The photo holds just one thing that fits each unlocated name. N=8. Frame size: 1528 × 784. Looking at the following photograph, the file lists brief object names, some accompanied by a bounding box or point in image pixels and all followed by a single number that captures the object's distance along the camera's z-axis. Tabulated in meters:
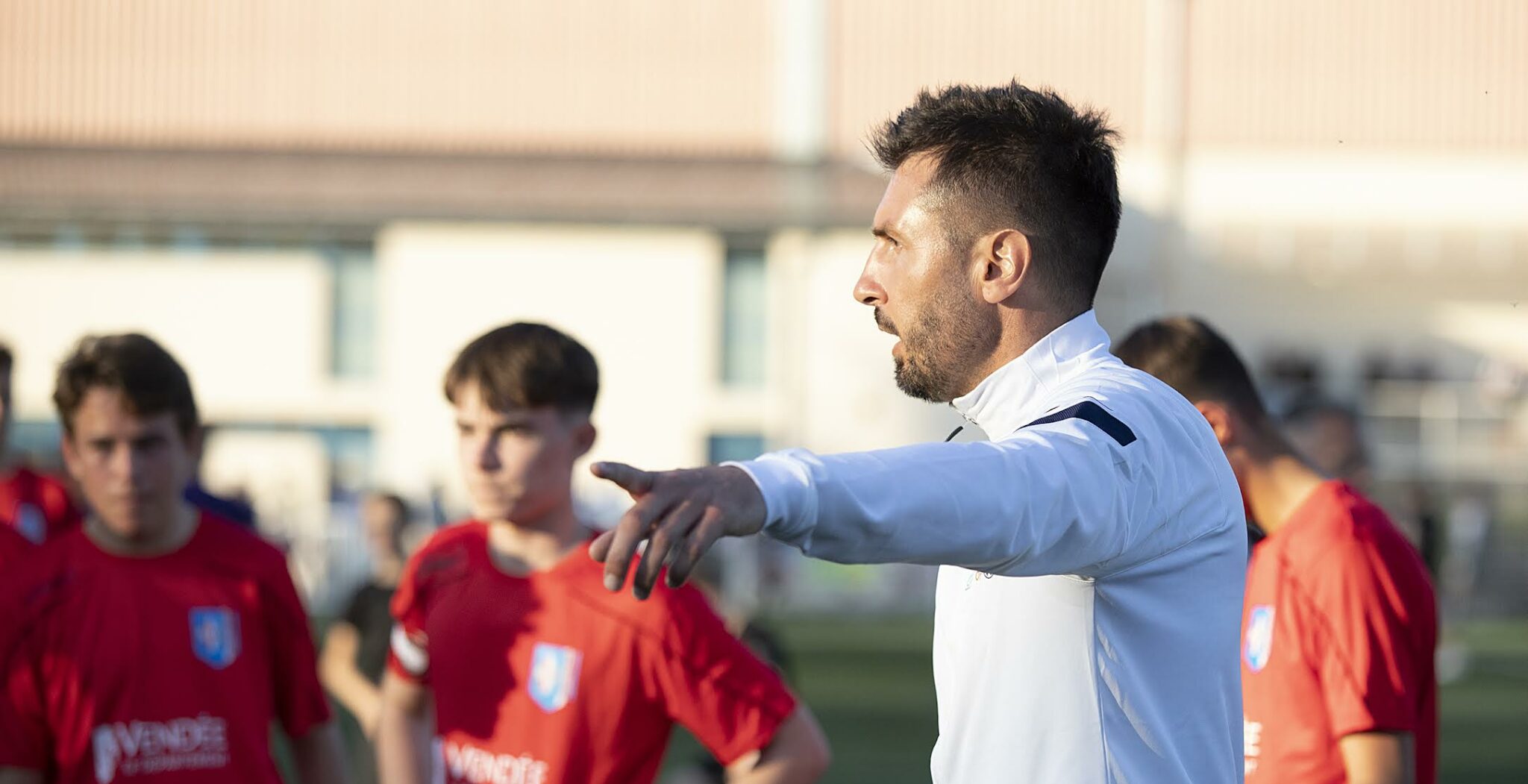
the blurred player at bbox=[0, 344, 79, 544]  12.08
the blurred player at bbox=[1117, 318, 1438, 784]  7.20
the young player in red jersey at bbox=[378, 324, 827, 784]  7.57
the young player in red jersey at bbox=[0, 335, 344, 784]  8.12
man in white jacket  3.88
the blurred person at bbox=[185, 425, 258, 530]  12.76
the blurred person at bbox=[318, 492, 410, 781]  12.80
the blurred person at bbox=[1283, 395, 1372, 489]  14.74
